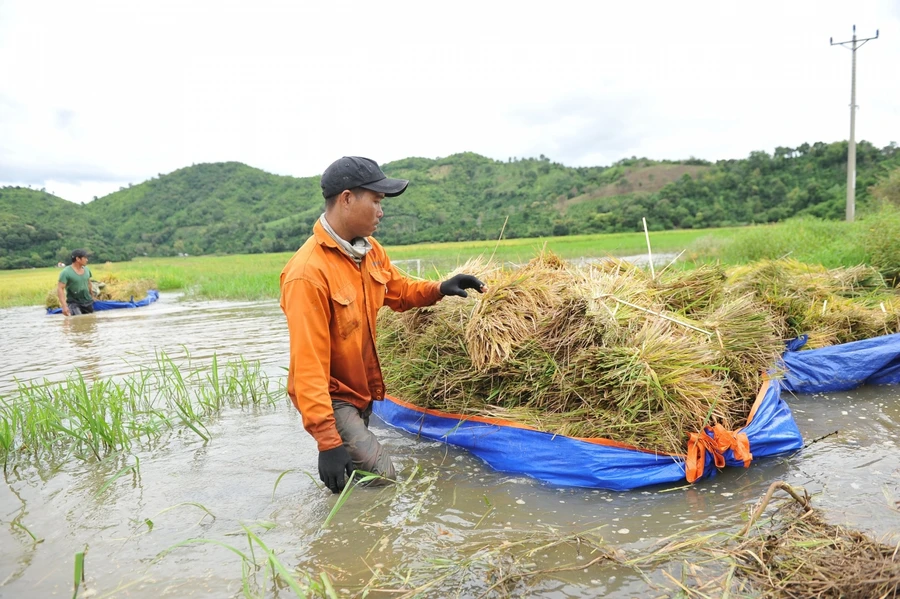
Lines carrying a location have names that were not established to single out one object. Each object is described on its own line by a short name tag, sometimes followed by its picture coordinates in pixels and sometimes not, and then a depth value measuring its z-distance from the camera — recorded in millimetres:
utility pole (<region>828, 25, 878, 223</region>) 17781
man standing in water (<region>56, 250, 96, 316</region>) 9979
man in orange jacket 2531
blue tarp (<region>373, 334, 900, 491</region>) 2594
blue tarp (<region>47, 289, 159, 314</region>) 11766
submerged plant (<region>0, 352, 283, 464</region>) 3439
